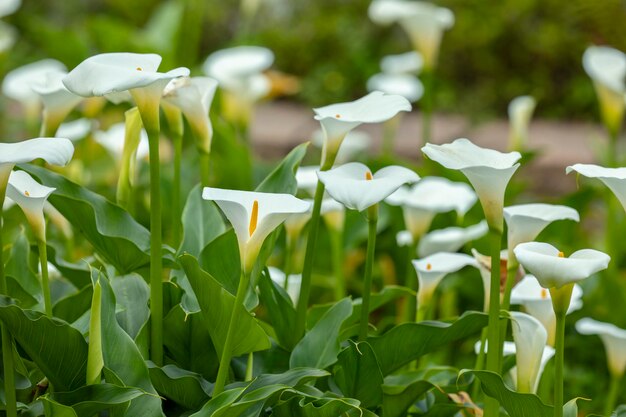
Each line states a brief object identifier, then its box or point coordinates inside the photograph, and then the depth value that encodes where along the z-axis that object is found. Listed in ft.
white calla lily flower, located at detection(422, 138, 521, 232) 11.21
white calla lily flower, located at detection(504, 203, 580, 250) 11.62
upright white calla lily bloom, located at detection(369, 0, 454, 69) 17.75
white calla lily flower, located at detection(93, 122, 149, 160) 15.15
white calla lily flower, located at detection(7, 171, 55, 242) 11.37
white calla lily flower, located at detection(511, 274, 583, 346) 12.06
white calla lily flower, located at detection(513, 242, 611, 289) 10.88
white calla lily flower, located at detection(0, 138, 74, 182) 10.92
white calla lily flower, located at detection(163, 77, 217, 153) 12.00
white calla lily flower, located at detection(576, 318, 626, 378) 12.37
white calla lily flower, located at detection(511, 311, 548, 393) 11.71
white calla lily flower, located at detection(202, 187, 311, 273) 11.03
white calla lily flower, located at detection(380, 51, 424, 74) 21.57
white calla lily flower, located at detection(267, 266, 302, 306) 12.71
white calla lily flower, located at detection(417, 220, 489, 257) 13.38
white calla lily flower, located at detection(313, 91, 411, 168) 11.52
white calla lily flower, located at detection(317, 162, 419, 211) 10.93
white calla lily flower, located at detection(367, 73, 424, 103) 20.13
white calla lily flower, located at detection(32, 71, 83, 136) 12.32
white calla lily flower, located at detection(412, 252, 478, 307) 12.17
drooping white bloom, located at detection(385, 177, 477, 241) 13.49
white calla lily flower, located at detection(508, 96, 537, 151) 17.16
